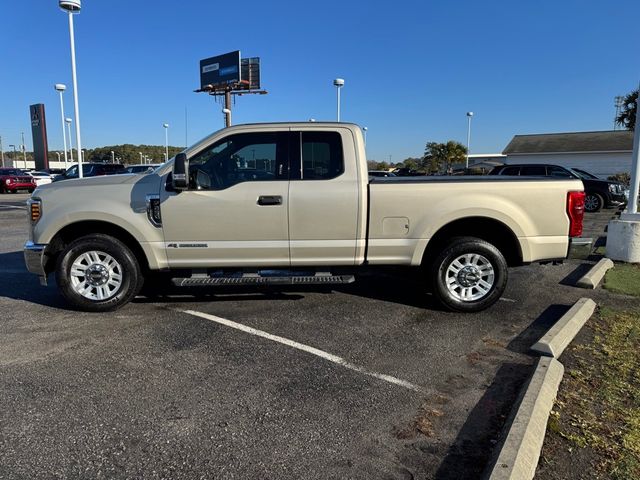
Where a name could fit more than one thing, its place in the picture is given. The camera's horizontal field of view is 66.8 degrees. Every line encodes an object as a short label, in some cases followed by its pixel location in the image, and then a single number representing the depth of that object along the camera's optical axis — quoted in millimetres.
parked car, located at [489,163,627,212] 17469
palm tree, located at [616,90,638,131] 28948
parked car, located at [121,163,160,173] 20325
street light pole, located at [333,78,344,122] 24891
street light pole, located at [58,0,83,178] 14027
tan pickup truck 5320
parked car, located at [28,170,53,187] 30219
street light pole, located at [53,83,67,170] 26078
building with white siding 43594
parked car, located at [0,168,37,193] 29453
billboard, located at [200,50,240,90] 45062
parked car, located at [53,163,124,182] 22497
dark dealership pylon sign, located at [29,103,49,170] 45531
